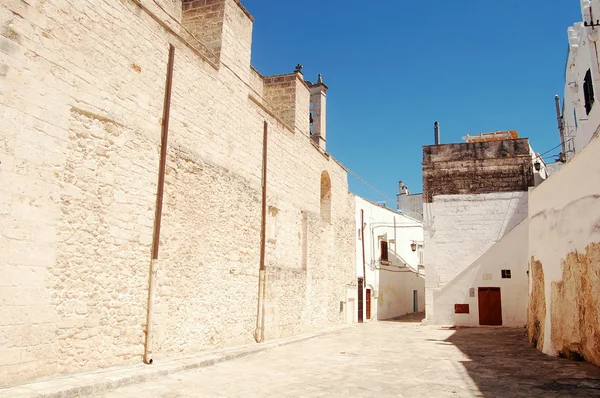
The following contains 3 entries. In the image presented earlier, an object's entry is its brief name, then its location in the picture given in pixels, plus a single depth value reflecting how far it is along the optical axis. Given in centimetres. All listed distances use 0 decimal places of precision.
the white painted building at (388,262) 2052
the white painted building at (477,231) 1684
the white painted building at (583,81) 1271
